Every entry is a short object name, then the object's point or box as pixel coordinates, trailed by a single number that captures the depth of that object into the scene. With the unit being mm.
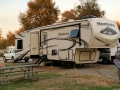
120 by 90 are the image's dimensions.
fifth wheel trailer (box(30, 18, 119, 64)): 9852
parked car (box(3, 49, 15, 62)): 17953
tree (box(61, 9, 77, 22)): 37889
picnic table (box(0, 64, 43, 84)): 6592
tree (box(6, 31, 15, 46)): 40670
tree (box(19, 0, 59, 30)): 22715
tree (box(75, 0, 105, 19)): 24597
